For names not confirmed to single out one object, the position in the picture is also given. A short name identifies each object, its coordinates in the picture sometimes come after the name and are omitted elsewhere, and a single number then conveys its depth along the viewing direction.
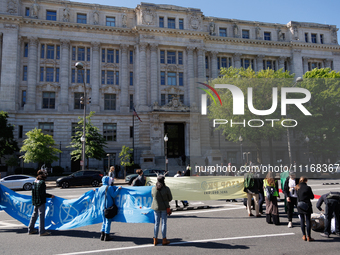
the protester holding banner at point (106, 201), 7.94
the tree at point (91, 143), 32.38
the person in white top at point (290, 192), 9.53
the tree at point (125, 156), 33.77
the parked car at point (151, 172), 26.50
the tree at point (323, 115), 27.45
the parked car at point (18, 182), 22.70
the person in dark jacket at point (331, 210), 8.25
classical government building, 39.66
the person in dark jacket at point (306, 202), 7.79
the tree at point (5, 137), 33.34
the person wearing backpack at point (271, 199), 9.73
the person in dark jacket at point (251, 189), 11.23
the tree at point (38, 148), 30.92
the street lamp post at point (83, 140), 27.30
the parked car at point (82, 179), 24.55
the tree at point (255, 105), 19.41
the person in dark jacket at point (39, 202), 8.47
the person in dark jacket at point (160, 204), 7.50
